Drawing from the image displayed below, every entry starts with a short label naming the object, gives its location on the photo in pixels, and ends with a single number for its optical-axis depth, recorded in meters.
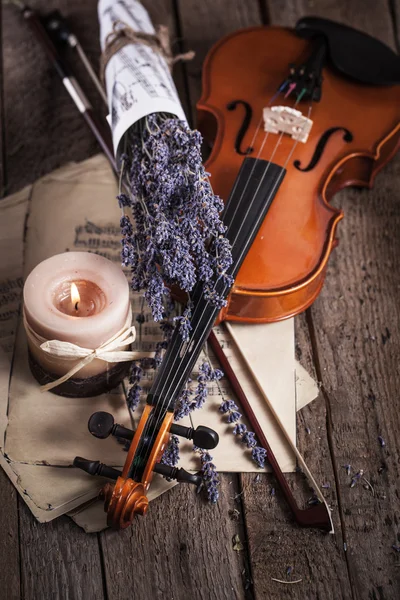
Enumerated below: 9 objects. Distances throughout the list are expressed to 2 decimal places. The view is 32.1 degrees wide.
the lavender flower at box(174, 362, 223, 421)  1.23
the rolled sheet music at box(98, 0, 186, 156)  1.40
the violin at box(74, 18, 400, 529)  1.12
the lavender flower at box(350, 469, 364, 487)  1.27
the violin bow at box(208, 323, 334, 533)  1.21
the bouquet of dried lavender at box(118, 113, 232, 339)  1.17
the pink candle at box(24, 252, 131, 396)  1.17
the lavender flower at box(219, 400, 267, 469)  1.26
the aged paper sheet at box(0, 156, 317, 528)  1.23
